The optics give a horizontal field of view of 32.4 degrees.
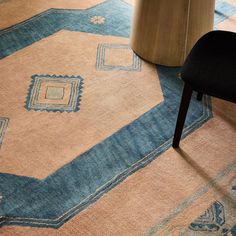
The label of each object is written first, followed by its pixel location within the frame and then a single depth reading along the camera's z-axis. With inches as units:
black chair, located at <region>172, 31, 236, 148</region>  49.3
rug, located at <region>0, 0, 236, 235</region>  52.7
